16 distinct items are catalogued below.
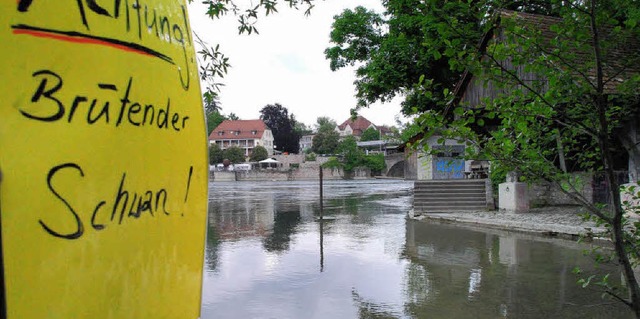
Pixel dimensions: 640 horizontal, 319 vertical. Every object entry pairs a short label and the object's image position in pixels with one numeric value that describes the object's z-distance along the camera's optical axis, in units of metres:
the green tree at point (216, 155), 84.50
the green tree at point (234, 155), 84.50
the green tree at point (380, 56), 17.88
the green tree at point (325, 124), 98.38
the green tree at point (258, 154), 86.84
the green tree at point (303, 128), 120.03
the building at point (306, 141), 131.88
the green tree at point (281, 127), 102.75
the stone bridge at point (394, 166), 73.38
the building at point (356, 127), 127.59
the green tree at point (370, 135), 112.88
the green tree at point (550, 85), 2.57
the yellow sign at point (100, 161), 1.02
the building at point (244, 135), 101.56
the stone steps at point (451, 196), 16.20
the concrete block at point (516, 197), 14.41
